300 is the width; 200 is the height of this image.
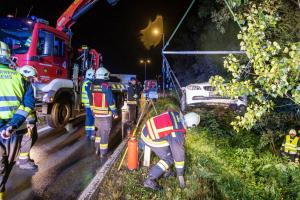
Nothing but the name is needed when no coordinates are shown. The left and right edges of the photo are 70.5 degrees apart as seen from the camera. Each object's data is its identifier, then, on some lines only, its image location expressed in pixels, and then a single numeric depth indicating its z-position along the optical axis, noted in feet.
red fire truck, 18.04
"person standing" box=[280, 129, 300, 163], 18.62
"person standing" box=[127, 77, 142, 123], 24.04
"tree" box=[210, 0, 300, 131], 8.84
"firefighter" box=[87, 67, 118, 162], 14.91
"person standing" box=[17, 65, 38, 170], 13.00
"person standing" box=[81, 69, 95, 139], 18.20
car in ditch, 22.89
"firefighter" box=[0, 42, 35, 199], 8.35
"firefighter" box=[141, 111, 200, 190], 11.11
